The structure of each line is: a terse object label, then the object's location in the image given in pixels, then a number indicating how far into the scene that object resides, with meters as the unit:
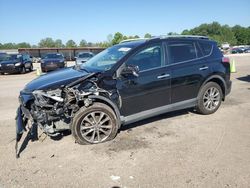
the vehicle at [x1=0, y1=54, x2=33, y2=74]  14.32
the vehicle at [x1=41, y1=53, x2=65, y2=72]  14.85
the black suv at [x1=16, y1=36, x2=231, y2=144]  3.43
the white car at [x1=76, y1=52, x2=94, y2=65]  15.47
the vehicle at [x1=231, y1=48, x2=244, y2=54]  42.43
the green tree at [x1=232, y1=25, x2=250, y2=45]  95.03
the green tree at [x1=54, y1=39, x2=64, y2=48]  104.72
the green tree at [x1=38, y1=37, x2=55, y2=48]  99.62
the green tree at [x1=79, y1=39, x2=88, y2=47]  103.17
